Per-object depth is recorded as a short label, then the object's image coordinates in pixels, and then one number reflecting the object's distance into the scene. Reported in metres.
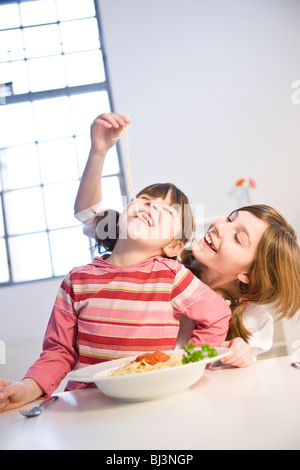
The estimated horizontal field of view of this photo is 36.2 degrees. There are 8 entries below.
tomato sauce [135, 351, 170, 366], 0.75
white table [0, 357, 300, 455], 0.52
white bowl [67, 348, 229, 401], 0.66
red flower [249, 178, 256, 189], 3.79
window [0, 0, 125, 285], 3.96
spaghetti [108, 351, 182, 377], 0.73
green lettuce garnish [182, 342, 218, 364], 0.74
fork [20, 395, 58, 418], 0.73
